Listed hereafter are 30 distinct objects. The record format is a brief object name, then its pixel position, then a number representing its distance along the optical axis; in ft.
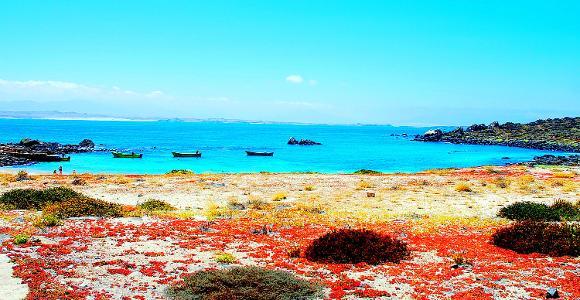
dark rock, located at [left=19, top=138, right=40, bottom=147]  400.67
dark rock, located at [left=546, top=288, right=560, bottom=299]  46.39
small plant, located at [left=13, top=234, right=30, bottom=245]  66.23
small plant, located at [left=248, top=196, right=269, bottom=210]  111.24
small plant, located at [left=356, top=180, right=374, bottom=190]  158.10
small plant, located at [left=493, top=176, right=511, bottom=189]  158.15
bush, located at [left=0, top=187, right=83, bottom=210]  102.89
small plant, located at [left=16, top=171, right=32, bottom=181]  174.74
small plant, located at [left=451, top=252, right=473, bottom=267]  59.31
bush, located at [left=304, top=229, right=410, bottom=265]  61.21
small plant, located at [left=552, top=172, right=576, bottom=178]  194.30
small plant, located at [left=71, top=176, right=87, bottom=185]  161.02
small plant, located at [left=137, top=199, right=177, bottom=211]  107.04
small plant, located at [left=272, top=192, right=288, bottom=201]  128.22
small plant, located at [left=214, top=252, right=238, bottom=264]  60.39
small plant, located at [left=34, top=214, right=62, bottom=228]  80.70
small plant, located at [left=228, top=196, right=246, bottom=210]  110.73
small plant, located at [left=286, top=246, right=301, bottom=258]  63.21
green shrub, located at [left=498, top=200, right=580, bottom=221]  94.99
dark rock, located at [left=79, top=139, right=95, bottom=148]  446.97
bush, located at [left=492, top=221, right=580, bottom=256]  64.39
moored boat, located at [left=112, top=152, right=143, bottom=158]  347.97
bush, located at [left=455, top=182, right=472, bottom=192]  147.65
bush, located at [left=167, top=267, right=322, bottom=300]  46.44
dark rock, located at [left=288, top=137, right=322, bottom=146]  602.03
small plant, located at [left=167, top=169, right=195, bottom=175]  218.48
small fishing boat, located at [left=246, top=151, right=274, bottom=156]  413.96
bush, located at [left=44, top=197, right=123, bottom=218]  91.45
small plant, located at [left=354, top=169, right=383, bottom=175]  234.21
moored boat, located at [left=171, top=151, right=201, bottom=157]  369.30
